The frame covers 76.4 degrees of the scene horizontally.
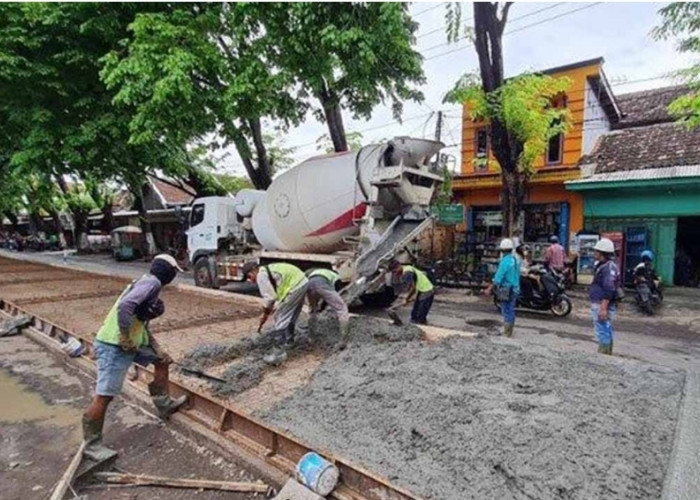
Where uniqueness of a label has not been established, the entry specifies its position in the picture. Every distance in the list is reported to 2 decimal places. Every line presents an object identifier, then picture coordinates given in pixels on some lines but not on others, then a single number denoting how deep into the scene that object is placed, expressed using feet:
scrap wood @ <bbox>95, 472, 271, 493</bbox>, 9.89
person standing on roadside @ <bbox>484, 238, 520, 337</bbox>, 22.57
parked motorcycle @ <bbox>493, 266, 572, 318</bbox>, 28.55
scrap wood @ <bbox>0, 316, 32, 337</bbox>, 23.54
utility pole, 46.56
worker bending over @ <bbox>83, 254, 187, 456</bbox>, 11.37
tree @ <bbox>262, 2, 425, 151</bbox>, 25.23
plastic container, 8.93
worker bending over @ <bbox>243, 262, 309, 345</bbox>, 16.88
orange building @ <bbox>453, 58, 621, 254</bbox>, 44.39
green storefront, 38.34
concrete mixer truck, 26.22
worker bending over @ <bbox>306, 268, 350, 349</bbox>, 18.08
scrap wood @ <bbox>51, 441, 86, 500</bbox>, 9.59
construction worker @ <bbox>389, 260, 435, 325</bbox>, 24.14
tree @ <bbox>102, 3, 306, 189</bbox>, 27.35
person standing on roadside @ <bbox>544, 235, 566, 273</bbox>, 36.29
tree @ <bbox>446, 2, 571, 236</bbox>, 34.17
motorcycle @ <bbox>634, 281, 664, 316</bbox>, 29.91
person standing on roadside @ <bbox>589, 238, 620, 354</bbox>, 18.22
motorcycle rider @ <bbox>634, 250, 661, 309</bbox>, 29.99
